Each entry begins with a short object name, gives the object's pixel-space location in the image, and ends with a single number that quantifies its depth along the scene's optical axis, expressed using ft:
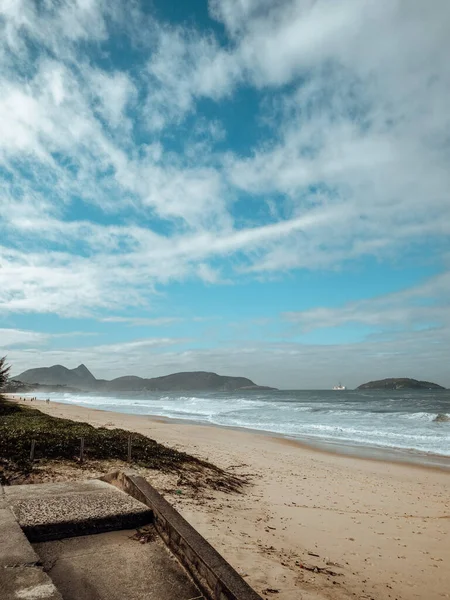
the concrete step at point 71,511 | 13.66
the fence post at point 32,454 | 28.48
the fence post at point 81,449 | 31.00
